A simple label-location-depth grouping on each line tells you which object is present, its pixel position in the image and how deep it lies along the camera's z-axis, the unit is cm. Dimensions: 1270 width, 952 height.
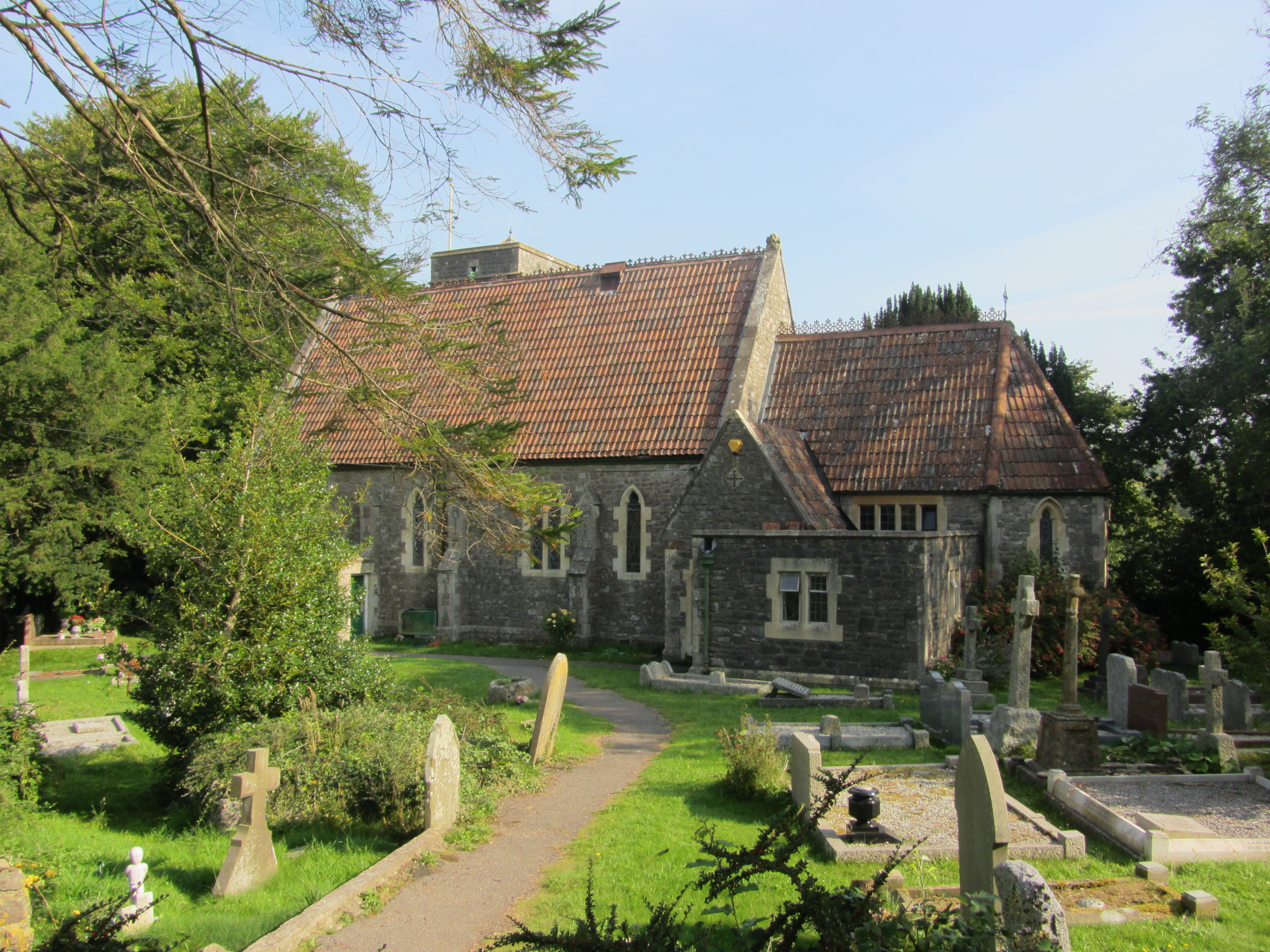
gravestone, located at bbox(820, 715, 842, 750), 1196
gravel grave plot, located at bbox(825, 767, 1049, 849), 852
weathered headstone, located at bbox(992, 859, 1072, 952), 493
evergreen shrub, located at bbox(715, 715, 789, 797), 975
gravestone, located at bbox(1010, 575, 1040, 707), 1197
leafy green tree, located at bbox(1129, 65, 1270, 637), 1902
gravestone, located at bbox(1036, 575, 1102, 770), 1067
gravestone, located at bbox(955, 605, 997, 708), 1518
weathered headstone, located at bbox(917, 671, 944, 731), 1290
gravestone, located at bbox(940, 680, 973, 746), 1220
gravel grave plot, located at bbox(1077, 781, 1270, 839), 896
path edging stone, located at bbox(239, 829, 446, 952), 631
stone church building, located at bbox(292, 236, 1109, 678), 1714
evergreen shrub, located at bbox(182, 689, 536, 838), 898
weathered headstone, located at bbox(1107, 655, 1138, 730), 1337
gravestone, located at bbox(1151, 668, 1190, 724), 1411
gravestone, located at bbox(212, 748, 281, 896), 750
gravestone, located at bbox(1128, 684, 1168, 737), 1238
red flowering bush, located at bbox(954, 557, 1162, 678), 1739
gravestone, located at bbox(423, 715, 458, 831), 864
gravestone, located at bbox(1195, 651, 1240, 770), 1096
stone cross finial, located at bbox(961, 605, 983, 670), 1617
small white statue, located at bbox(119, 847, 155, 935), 680
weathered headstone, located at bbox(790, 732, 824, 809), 895
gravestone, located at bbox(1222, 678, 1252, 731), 1334
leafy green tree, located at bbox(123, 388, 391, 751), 1007
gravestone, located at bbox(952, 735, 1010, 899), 599
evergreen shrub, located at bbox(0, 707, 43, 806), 899
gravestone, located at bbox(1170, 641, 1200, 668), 2019
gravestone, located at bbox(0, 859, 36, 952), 559
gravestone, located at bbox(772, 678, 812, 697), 1506
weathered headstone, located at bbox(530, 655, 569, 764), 1148
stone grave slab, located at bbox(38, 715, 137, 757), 1282
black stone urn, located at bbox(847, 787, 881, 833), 842
